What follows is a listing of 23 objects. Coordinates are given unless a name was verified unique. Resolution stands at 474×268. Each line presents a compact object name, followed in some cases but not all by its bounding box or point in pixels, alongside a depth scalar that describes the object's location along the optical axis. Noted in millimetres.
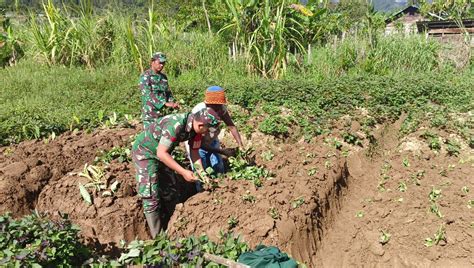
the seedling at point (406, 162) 5539
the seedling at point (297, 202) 4242
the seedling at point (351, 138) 5988
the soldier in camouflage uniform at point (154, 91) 5595
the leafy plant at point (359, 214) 4715
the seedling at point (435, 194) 4719
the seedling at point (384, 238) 4258
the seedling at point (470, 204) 4546
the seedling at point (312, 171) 4910
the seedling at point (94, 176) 4449
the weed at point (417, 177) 5074
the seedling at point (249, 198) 4254
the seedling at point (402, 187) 4992
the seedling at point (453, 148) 5715
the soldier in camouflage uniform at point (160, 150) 3654
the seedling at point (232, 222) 4016
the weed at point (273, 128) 6270
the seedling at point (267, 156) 5438
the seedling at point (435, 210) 4428
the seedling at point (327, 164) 5128
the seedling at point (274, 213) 4082
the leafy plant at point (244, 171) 4582
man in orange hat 4289
